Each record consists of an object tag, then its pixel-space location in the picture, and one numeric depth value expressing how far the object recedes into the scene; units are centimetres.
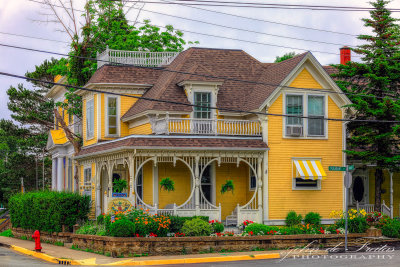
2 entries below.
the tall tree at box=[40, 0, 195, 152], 4175
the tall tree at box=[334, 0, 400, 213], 2995
